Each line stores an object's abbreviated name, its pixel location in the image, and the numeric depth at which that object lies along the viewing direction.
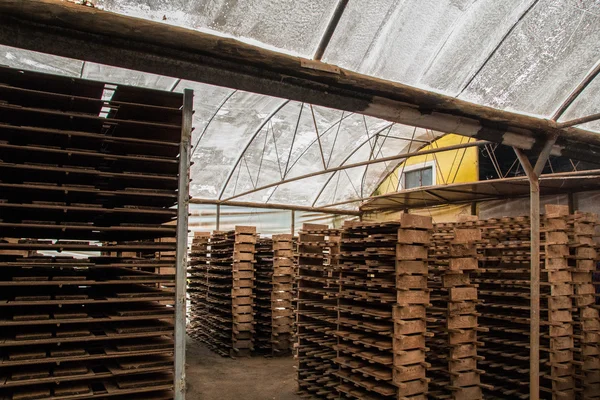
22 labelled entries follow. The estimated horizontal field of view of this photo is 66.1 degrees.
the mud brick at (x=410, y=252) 6.88
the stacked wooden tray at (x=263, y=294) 12.12
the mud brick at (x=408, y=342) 6.73
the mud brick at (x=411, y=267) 6.88
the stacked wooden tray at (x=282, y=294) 11.84
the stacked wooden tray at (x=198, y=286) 14.32
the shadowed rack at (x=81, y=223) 4.52
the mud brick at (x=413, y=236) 6.89
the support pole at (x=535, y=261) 7.34
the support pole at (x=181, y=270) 4.68
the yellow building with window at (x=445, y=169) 14.43
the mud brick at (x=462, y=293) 7.52
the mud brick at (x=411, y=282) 6.86
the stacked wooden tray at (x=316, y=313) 8.53
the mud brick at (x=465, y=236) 7.63
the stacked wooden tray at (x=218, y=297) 12.48
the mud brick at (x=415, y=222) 6.89
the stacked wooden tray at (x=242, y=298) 11.85
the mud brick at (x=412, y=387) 6.67
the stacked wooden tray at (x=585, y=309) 8.36
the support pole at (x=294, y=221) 18.12
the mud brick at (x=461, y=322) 7.48
